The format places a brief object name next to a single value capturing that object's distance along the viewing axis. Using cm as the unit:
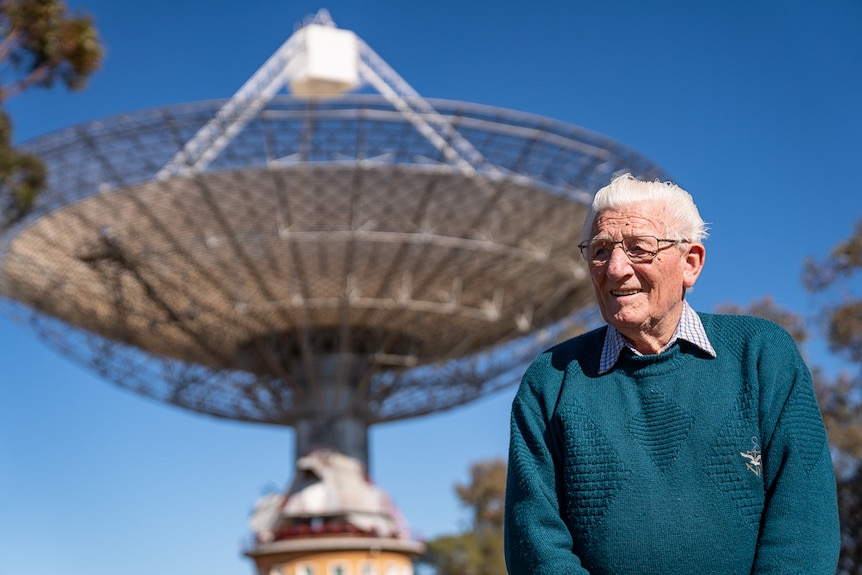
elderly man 369
